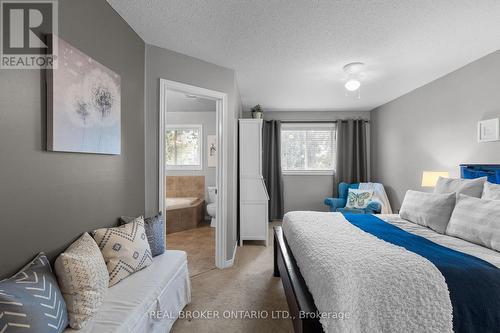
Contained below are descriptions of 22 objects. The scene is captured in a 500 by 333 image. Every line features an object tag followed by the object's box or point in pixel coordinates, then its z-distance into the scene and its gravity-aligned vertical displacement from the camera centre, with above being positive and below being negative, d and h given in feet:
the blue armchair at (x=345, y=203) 13.29 -2.22
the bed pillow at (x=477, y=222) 5.50 -1.34
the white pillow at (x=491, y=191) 6.54 -0.69
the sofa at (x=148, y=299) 4.22 -2.65
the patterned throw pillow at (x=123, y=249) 5.40 -1.94
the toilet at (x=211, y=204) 15.65 -2.57
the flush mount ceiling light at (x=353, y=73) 9.50 +3.85
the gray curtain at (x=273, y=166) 17.21 -0.03
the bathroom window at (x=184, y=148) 17.56 +1.24
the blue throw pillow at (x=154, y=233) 6.84 -1.92
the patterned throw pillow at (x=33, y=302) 3.09 -1.86
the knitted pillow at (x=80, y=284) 4.09 -2.06
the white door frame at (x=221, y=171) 9.78 -0.22
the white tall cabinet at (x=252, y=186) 12.40 -1.04
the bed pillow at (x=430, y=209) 6.97 -1.31
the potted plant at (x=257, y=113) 13.46 +2.89
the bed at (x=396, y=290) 4.04 -2.11
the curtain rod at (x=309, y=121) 17.53 +3.18
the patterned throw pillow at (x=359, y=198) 14.25 -1.92
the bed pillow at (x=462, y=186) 7.23 -0.64
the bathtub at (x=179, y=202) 14.75 -2.33
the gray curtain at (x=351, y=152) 17.24 +0.97
